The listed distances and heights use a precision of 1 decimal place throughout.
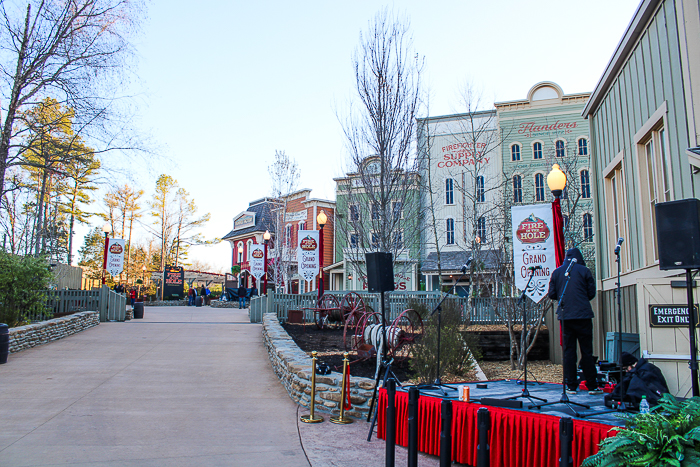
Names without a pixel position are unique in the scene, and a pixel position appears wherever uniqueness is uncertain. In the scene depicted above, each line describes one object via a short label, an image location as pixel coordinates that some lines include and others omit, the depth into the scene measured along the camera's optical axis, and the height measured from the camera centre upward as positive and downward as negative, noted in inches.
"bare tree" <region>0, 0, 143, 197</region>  616.7 +297.6
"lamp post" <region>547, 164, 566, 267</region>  302.7 +53.7
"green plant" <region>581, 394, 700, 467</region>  114.6 -33.5
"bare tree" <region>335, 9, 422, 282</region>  568.1 +170.8
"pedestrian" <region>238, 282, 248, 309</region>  1270.5 +7.5
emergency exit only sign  194.4 -6.6
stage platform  164.2 -46.3
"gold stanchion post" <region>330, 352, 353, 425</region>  255.8 -57.2
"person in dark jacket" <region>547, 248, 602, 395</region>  243.8 -10.9
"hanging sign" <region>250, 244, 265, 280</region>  1094.4 +80.3
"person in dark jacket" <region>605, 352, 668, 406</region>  179.0 -31.0
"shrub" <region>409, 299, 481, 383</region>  298.0 -35.0
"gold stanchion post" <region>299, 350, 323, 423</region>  257.6 -55.4
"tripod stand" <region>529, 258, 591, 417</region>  183.9 -40.1
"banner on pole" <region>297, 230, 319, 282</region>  665.0 +57.0
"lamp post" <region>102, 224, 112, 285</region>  861.2 +77.3
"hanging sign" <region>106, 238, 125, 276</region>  862.5 +69.4
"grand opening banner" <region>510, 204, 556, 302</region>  328.5 +37.2
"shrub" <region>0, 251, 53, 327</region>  543.2 +11.1
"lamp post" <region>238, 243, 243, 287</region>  1772.9 +151.7
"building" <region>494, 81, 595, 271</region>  1061.1 +359.7
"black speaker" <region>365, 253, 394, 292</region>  273.3 +14.4
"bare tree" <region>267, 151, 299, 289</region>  1241.4 +161.9
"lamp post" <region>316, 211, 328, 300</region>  609.1 +61.8
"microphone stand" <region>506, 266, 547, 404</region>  202.9 -40.3
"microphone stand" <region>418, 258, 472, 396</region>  242.1 -42.7
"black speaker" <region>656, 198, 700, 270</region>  169.9 +22.7
